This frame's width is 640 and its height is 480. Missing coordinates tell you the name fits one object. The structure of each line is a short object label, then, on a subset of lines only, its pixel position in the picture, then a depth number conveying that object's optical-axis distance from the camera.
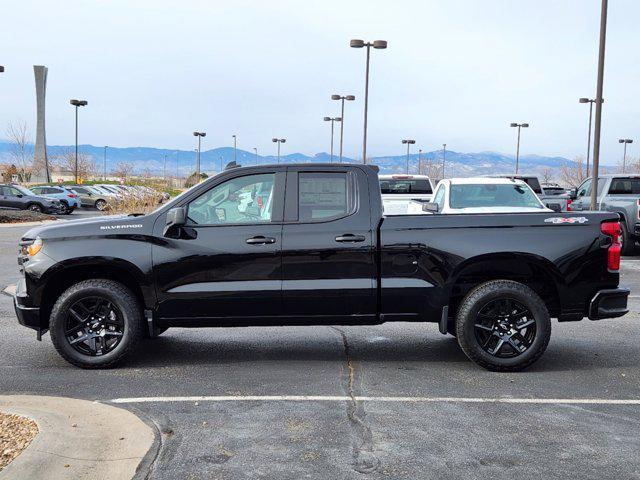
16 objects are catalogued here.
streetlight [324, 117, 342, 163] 63.66
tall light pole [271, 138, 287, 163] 78.84
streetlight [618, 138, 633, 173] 82.75
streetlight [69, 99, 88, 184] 60.78
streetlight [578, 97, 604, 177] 56.06
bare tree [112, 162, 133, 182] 70.72
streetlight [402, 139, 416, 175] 80.69
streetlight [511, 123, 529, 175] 76.39
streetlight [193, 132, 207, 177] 75.55
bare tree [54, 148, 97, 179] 97.89
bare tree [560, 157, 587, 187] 86.04
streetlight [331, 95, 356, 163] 52.88
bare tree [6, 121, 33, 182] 76.28
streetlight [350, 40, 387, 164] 36.31
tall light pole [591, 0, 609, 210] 23.28
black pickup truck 6.93
